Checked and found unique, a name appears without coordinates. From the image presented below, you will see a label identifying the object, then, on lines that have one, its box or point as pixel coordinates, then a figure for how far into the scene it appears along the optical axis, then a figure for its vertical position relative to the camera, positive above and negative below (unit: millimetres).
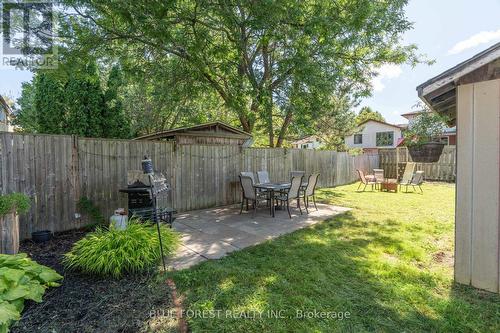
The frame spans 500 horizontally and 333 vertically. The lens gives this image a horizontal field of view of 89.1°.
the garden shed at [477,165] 2637 -49
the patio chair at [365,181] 11011 -874
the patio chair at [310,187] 6750 -702
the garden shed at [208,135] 9062 +998
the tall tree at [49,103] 9266 +2156
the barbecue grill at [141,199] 4863 -764
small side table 10555 -1032
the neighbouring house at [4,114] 12493 +2729
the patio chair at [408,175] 10763 -620
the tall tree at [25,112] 13479 +3017
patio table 6168 -648
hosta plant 1965 -1156
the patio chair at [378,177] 11059 -733
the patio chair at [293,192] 6254 -779
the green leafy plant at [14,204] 3209 -553
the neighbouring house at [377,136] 23062 +2381
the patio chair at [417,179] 10508 -767
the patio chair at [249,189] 6220 -711
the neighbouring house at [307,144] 26734 +1956
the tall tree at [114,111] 10094 +2024
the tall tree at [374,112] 42094 +8378
